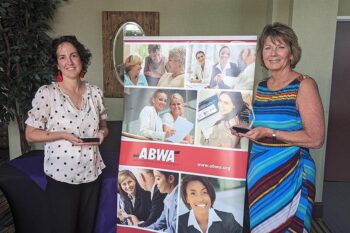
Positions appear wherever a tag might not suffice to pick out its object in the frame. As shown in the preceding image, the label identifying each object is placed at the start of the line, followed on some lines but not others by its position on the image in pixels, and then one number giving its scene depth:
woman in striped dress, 1.41
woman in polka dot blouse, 1.57
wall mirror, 3.94
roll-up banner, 1.54
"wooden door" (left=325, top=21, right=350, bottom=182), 3.87
